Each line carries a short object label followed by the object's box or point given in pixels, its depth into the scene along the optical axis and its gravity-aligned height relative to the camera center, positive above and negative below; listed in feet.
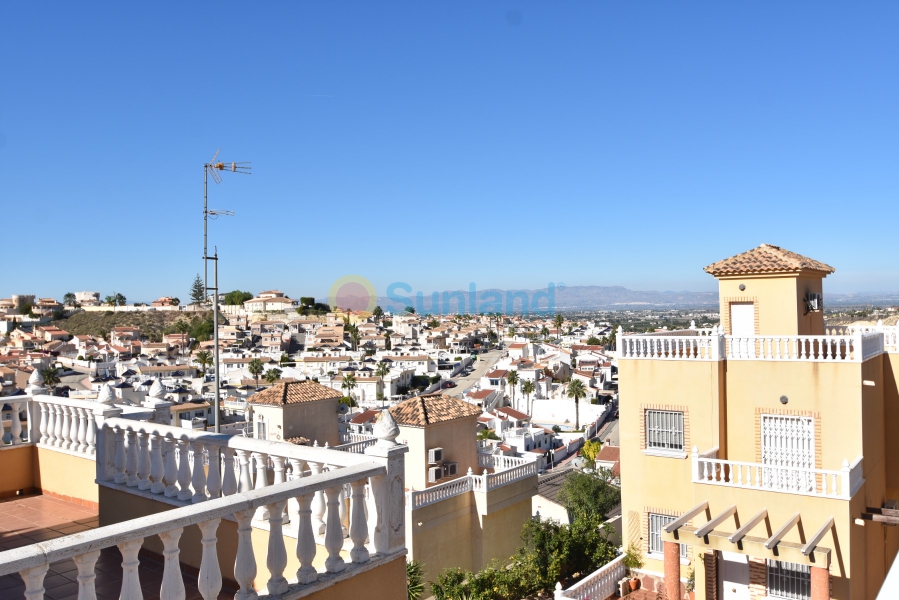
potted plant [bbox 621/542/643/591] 47.39 -18.43
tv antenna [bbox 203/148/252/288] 48.52 +9.94
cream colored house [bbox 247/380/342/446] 74.43 -11.99
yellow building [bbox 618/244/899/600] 37.40 -9.42
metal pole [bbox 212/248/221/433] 47.62 -0.71
